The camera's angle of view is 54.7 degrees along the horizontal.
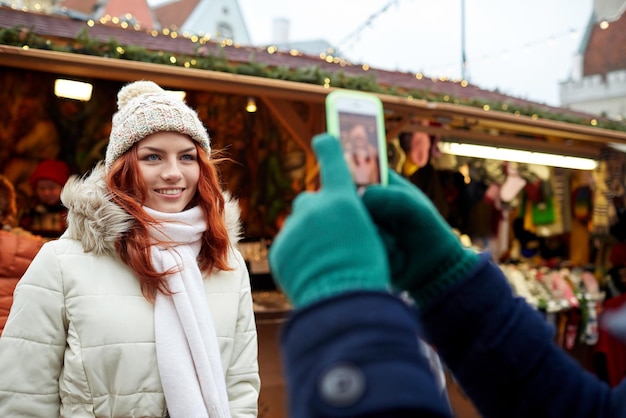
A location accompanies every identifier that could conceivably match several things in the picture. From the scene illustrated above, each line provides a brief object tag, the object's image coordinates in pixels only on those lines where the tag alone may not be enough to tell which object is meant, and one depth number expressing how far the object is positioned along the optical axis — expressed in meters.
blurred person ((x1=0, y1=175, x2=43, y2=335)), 2.78
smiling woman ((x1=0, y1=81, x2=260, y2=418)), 1.65
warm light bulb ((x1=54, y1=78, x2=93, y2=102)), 4.34
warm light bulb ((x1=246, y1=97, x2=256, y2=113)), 5.11
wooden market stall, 3.90
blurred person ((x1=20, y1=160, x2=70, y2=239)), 4.95
